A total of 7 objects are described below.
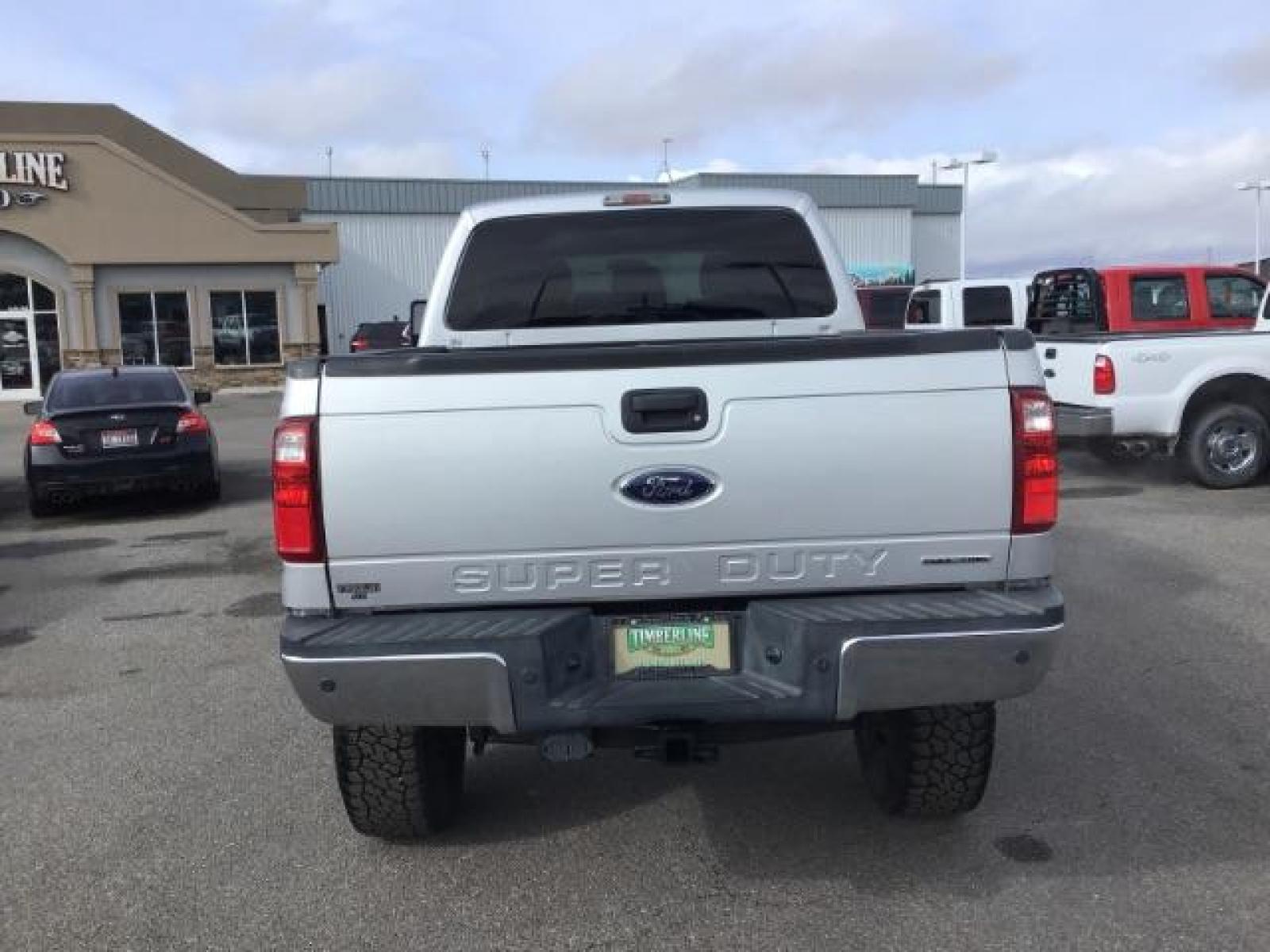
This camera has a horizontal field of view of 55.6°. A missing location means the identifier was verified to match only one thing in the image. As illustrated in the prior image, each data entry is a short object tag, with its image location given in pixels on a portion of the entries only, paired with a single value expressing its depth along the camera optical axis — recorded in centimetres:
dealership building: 2992
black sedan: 1136
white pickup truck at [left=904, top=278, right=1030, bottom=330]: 1698
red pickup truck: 1313
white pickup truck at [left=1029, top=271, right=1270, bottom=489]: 1066
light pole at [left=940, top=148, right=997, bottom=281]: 3431
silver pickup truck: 319
